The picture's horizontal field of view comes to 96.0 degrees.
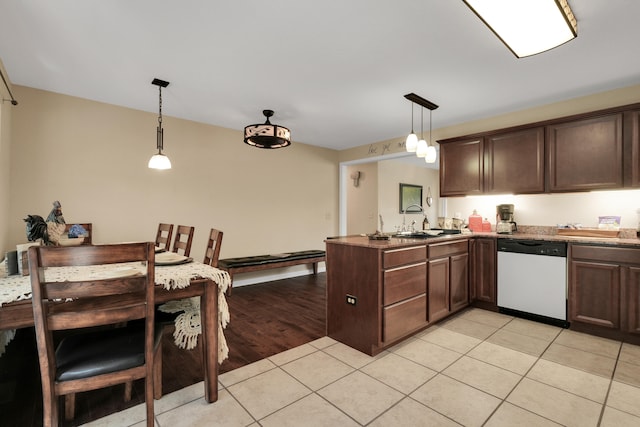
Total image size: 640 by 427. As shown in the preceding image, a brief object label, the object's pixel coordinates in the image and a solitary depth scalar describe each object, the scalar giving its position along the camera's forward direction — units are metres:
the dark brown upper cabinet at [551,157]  2.79
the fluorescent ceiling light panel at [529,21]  1.53
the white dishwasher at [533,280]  2.89
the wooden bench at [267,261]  3.90
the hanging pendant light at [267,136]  2.99
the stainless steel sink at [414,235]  2.94
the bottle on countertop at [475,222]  3.89
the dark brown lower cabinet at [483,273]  3.36
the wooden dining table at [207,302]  1.66
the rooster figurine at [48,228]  1.70
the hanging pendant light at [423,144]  2.94
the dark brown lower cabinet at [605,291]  2.54
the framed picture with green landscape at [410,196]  7.08
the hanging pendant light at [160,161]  2.85
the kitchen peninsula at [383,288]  2.33
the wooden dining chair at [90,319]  1.17
